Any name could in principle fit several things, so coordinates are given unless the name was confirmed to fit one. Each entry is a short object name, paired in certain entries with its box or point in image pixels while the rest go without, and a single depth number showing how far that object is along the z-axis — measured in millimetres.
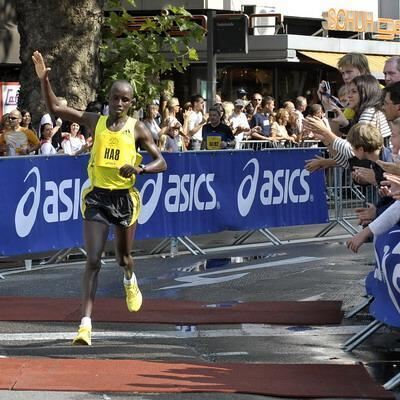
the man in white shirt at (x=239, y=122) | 22281
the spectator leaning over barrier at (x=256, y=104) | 24503
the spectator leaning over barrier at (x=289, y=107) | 23812
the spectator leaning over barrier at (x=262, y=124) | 22422
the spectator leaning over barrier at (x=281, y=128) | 22559
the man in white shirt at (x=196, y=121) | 21419
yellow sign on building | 35062
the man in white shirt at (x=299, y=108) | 23844
